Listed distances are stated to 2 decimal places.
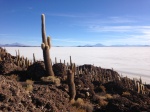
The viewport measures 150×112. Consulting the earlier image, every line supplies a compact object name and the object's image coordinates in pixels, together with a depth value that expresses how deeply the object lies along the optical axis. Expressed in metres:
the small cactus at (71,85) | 8.12
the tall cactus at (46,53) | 10.52
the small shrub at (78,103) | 7.17
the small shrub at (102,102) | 7.82
